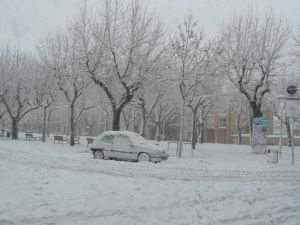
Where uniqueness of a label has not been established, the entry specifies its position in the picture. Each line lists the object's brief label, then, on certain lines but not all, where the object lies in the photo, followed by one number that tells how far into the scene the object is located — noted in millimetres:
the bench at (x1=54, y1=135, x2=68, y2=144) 39091
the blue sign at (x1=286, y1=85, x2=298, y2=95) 19125
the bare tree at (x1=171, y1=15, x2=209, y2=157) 26578
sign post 19250
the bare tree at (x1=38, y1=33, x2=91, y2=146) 33062
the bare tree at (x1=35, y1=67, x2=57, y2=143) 42062
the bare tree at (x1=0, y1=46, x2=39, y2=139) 44156
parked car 20047
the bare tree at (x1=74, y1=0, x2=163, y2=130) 28078
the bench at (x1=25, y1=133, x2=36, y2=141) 42966
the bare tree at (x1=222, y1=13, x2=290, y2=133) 28984
